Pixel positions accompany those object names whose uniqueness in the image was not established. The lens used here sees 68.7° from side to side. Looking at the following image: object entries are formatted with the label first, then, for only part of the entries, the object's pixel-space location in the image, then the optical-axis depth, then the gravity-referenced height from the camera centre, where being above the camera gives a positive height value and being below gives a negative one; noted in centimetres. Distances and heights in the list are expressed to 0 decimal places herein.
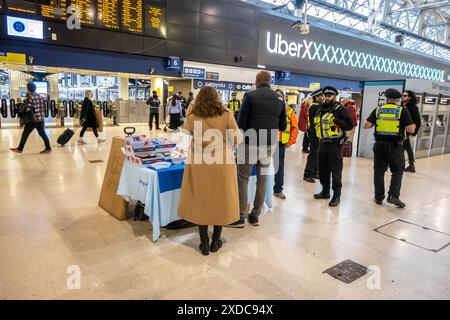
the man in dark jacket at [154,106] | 1120 -8
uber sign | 1399 +284
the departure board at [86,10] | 891 +249
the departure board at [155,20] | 1027 +262
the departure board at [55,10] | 872 +238
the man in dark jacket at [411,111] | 472 +5
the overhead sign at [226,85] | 1296 +90
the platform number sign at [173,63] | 1128 +143
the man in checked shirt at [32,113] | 648 -28
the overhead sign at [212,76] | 1284 +119
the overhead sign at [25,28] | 857 +185
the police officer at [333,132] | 393 -26
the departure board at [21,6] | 834 +233
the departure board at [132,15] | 971 +260
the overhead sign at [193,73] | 1207 +120
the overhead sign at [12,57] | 874 +108
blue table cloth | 288 -78
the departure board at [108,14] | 929 +250
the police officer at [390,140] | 400 -33
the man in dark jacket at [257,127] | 316 -18
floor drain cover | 244 -121
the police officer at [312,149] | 531 -64
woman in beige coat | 254 -43
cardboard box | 343 -90
